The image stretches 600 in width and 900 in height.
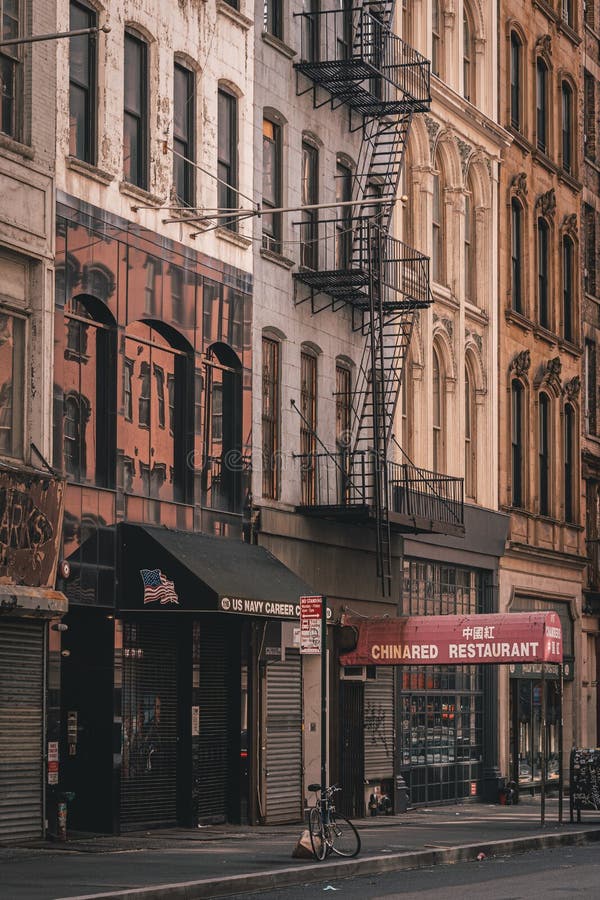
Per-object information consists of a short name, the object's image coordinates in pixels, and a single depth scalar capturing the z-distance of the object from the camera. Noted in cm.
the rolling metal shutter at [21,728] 2309
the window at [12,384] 2355
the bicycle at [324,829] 2255
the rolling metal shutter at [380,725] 3369
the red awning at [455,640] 3014
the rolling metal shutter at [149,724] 2633
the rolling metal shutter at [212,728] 2813
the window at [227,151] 2947
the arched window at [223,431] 2875
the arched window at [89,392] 2497
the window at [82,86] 2525
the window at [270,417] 3055
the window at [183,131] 2804
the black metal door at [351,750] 3269
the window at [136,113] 2664
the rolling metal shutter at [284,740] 2995
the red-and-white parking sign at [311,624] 2297
